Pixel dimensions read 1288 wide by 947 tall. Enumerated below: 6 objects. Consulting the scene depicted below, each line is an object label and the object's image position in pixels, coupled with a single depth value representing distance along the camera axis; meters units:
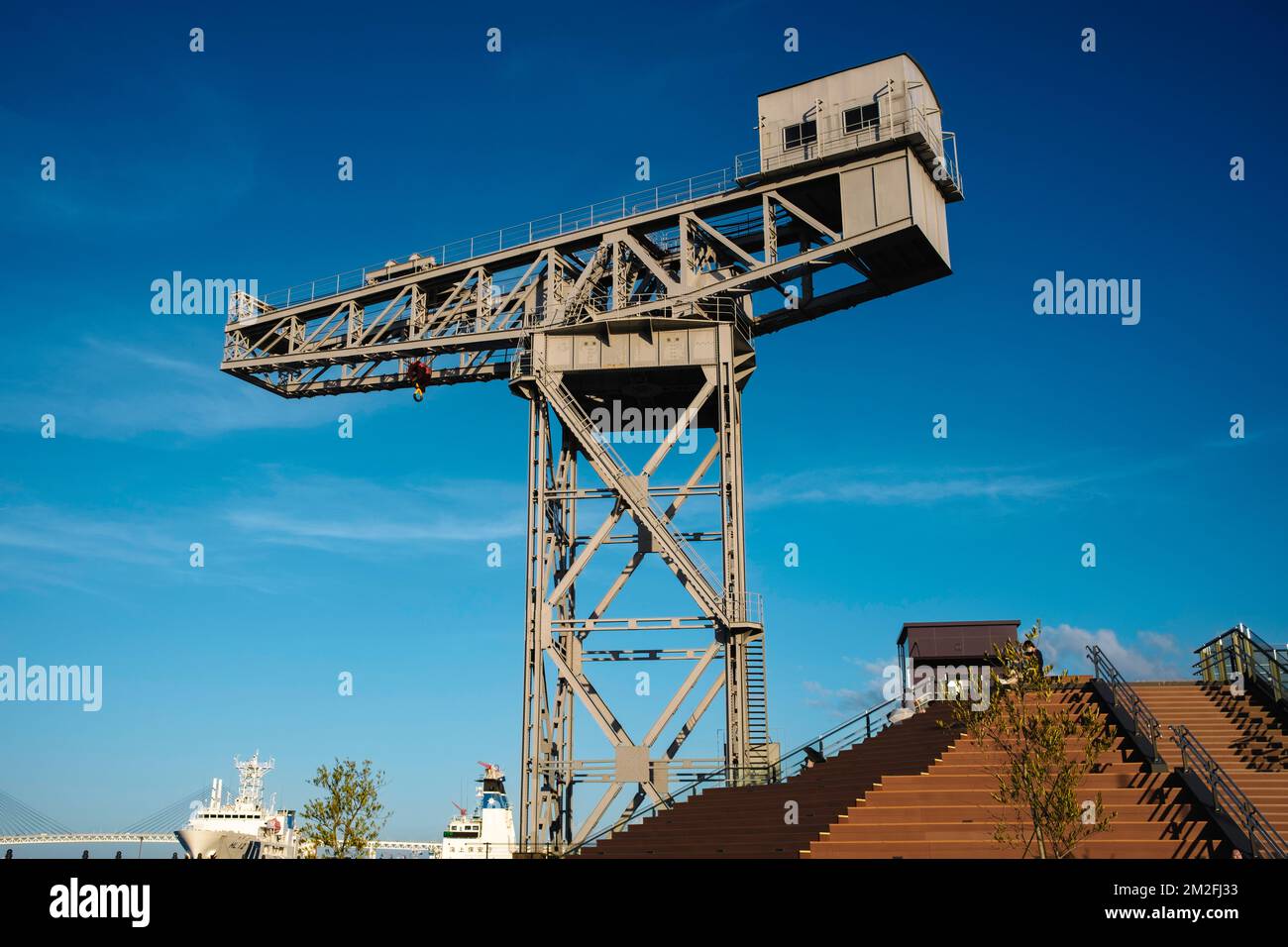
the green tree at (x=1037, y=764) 22.92
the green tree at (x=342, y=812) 37.62
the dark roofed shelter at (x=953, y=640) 41.44
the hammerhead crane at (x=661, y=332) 39.66
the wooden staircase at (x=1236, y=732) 26.67
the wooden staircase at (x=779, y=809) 29.11
